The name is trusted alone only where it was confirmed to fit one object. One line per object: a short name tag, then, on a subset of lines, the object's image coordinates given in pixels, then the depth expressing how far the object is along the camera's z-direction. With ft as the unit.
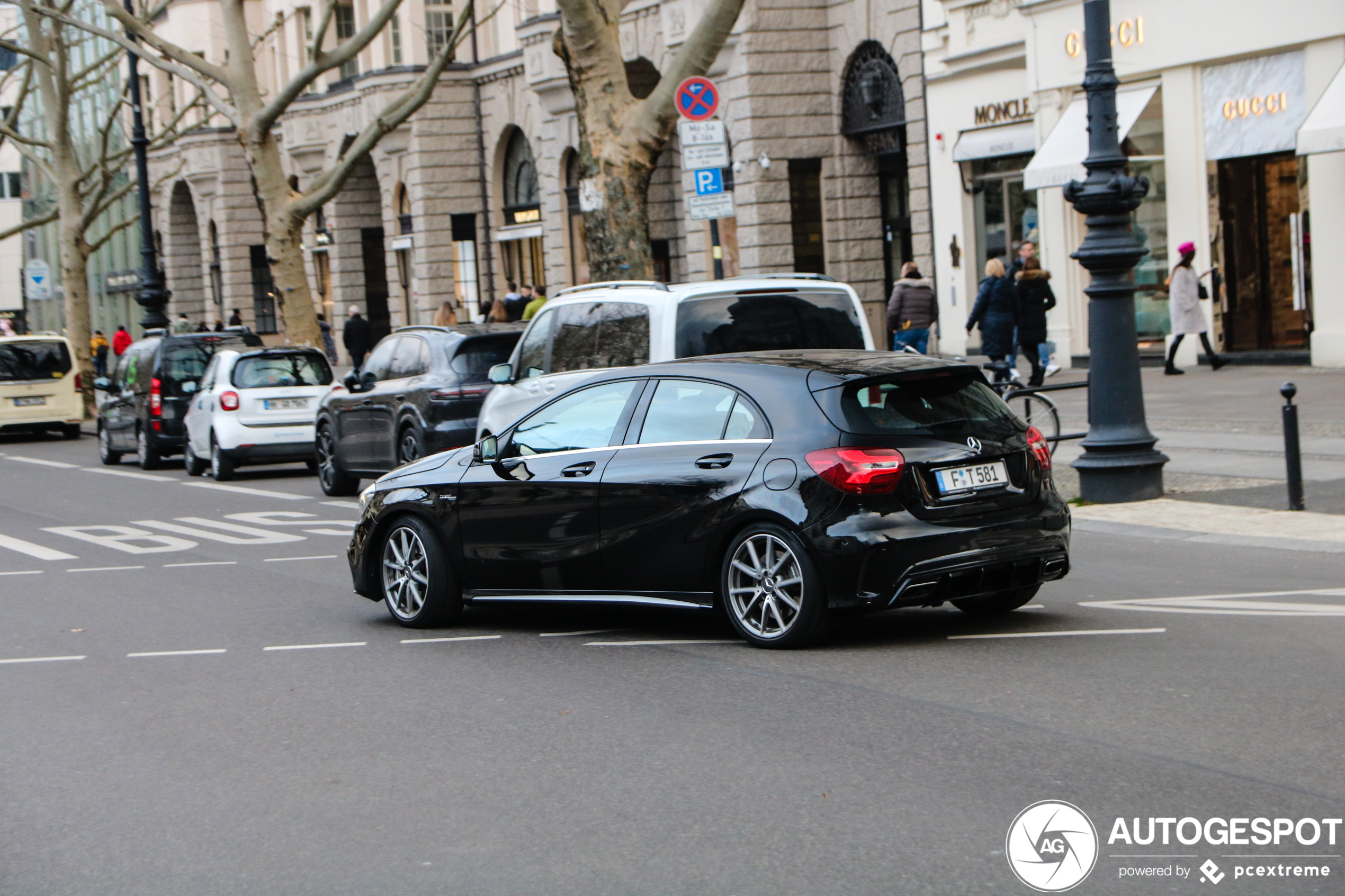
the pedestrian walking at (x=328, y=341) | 149.31
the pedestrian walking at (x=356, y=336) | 120.57
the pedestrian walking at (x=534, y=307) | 90.79
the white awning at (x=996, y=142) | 89.92
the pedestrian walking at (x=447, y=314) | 97.86
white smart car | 67.56
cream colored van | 100.63
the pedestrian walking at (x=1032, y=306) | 72.28
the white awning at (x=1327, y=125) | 69.10
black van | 75.66
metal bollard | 38.93
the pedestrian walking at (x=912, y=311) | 77.46
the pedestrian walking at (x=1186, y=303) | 77.41
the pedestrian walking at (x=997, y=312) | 71.97
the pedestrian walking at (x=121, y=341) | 174.60
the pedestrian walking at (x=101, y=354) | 184.18
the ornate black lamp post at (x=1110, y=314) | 43.27
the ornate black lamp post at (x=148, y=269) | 110.42
